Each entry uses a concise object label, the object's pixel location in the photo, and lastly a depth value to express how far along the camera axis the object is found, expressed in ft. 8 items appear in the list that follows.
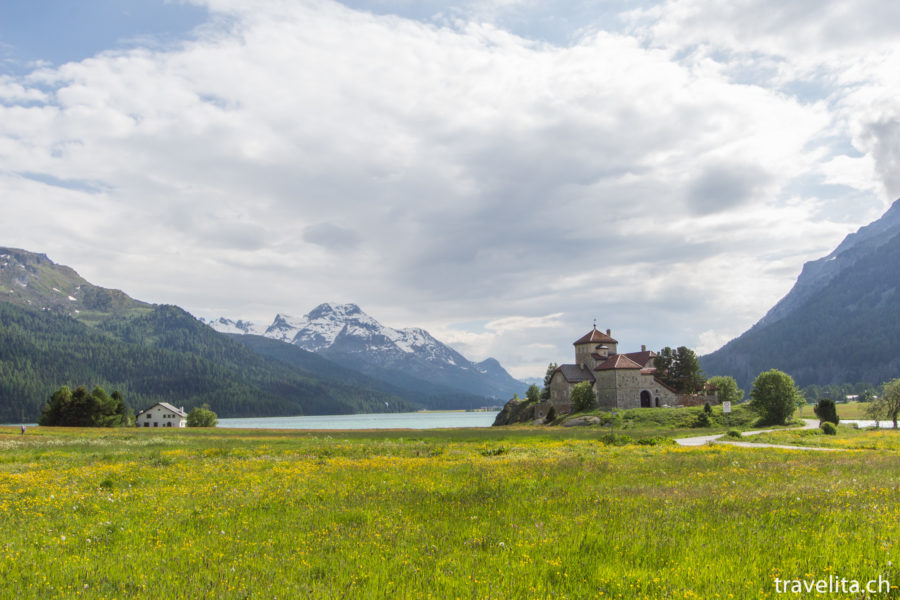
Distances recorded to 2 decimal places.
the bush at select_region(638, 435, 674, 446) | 124.30
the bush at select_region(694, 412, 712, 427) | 248.32
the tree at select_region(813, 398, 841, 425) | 217.36
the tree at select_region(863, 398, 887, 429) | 237.86
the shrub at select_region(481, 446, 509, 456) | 104.99
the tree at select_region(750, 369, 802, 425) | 244.01
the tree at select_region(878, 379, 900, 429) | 229.66
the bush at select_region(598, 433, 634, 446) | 128.30
